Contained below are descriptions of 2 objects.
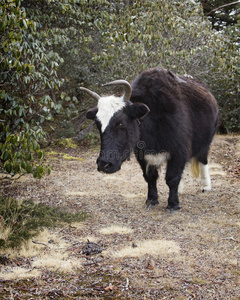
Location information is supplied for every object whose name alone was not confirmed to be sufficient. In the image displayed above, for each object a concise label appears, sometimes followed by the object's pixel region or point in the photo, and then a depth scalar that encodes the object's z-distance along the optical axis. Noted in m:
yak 4.54
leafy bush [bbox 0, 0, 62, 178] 3.93
